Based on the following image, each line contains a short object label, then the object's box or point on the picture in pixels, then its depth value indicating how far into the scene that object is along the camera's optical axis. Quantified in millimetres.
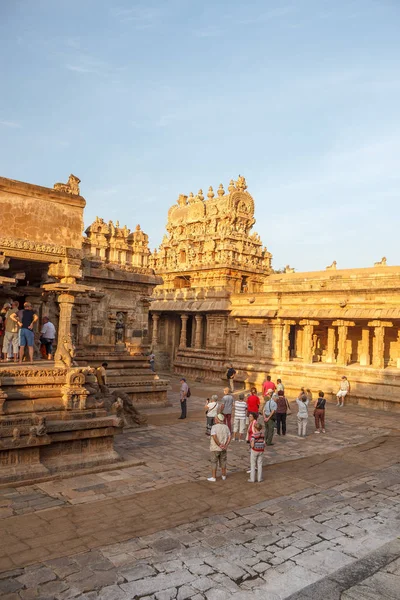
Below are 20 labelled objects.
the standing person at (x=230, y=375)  21984
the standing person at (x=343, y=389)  19188
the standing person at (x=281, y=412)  13367
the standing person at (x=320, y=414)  13945
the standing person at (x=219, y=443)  8945
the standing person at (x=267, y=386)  15245
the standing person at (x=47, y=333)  13055
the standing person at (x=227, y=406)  12141
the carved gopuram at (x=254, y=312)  19812
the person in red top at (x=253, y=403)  12844
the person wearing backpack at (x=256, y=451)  9055
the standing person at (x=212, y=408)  11969
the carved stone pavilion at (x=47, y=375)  8789
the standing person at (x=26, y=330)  11341
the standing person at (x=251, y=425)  9170
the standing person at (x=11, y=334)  10922
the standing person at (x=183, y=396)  15235
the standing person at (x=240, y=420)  12688
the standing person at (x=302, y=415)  13211
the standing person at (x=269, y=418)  11945
